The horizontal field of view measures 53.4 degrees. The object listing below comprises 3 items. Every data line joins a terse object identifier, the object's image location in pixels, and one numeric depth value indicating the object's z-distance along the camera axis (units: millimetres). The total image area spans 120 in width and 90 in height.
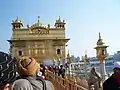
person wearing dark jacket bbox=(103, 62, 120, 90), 1613
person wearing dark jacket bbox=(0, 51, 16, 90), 1179
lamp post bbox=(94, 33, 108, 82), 6039
